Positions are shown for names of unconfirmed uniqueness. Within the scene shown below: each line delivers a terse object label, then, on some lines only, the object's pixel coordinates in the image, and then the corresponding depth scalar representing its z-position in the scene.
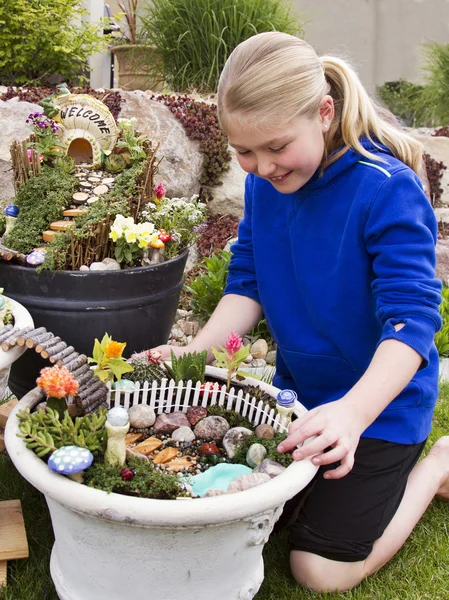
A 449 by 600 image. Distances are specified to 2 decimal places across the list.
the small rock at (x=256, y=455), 1.55
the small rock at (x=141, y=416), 1.70
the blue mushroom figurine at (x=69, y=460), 1.27
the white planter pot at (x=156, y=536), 1.22
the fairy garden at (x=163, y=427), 1.37
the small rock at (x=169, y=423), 1.71
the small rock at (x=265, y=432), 1.62
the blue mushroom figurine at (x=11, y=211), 2.42
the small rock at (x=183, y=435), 1.68
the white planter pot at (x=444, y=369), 3.20
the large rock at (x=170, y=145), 4.45
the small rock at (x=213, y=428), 1.68
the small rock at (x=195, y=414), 1.72
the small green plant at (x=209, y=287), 3.35
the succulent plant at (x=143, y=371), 1.75
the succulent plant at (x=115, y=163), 2.56
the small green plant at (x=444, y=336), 3.30
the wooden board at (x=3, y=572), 1.70
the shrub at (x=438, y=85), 8.09
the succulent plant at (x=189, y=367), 1.76
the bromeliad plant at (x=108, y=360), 1.60
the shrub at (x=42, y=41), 5.59
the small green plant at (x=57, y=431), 1.36
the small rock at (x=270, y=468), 1.44
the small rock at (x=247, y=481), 1.37
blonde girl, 1.54
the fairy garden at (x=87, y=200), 2.25
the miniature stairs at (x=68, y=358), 1.56
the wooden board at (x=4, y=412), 2.31
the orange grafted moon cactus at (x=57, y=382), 1.40
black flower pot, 2.13
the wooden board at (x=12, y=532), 1.72
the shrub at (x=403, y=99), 9.55
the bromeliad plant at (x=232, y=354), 1.71
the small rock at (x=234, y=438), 1.62
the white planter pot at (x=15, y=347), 1.61
